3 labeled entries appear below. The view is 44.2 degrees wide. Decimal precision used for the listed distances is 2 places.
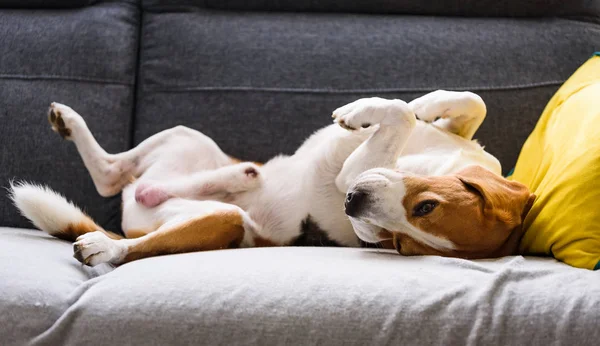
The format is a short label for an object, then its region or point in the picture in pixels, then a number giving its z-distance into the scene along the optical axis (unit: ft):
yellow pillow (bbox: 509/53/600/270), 5.66
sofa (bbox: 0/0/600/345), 8.39
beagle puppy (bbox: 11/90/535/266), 5.82
